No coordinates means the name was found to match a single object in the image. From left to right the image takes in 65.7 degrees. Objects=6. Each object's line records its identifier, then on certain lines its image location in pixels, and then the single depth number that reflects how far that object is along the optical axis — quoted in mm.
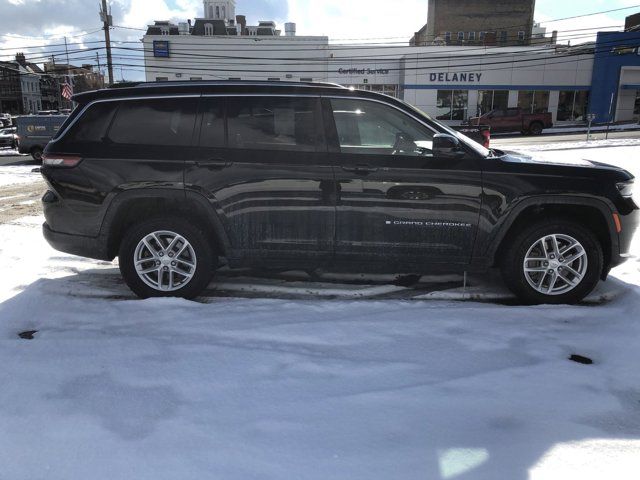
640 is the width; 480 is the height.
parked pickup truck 31969
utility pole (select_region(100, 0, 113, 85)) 30344
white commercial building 38281
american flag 31516
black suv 4094
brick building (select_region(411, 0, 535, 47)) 55969
